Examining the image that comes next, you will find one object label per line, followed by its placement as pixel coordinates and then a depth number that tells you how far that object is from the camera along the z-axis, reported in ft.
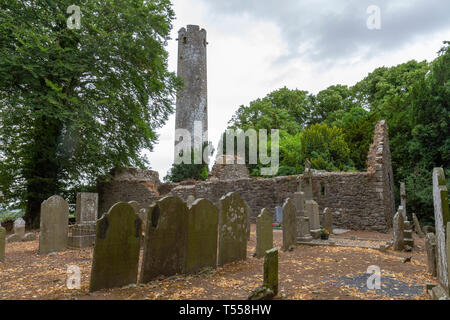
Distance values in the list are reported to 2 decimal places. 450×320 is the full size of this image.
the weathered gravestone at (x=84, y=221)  26.32
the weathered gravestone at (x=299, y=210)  26.84
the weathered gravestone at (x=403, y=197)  29.81
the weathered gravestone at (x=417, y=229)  35.27
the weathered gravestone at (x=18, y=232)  30.71
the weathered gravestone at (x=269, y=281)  11.06
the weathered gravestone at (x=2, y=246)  20.33
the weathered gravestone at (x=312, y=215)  29.26
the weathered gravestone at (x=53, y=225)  23.65
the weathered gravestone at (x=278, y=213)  42.79
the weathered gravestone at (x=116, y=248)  12.42
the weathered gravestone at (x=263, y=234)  20.52
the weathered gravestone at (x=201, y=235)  15.33
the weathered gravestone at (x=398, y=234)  23.99
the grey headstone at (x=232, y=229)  17.66
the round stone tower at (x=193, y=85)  84.02
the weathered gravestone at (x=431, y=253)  15.19
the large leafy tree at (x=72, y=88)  37.93
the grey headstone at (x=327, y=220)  33.40
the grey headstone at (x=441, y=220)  11.40
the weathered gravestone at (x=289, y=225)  22.97
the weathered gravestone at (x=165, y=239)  13.62
